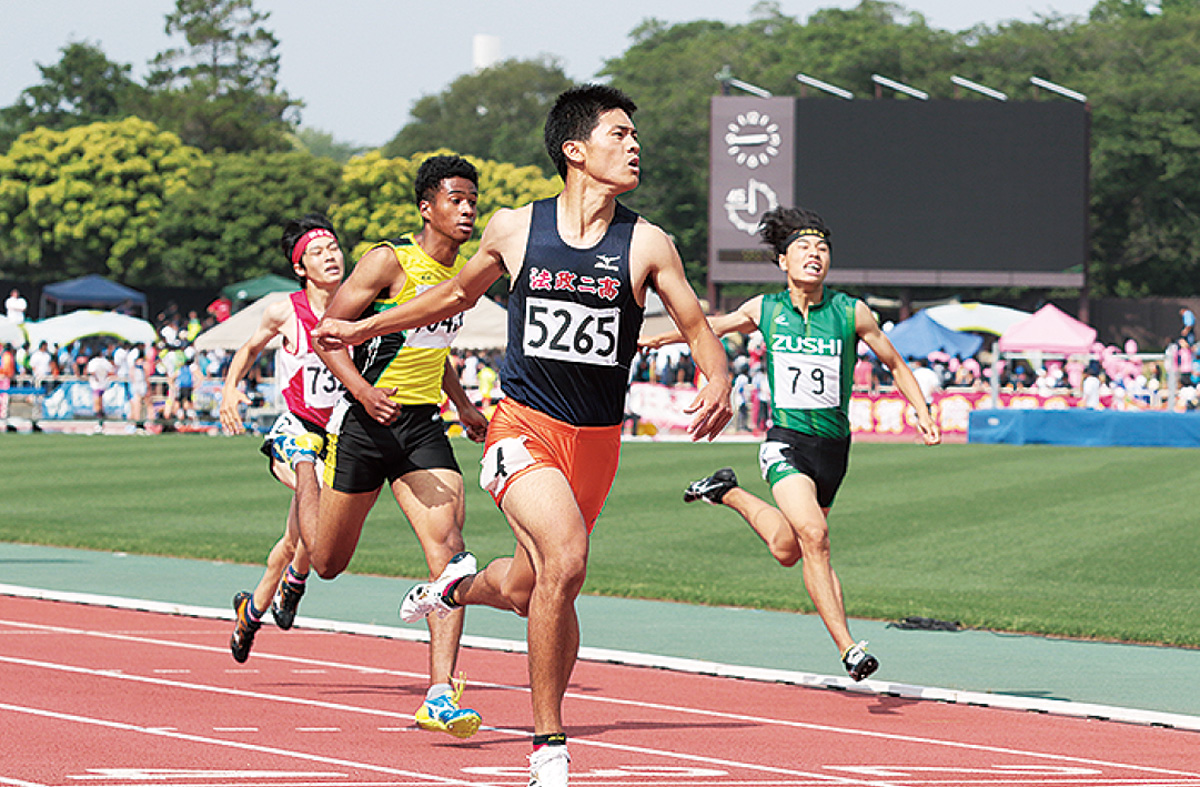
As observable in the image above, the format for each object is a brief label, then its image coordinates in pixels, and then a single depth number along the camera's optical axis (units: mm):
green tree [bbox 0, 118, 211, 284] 75500
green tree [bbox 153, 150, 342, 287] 74438
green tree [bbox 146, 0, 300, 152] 111875
